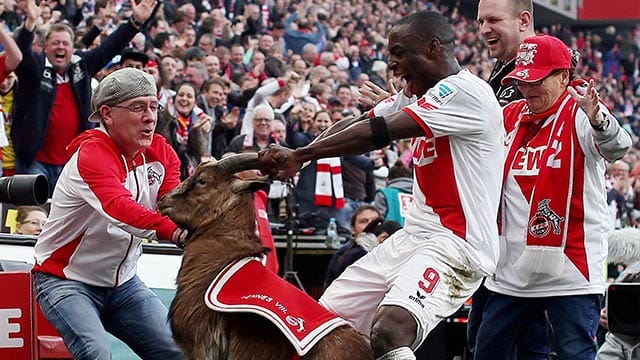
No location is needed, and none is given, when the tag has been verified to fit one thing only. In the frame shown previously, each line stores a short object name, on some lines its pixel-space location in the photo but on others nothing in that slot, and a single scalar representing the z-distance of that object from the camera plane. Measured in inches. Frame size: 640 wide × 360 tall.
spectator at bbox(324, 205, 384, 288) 415.8
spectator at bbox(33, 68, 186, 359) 230.7
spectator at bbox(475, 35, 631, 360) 242.4
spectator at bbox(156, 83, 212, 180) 470.7
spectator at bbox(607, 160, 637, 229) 698.8
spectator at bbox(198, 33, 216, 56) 669.9
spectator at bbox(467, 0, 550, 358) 262.2
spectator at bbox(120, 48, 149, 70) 448.1
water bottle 481.7
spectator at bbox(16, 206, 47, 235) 370.9
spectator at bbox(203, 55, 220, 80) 611.8
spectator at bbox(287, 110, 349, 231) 523.2
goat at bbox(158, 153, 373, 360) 207.3
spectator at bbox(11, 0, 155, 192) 411.2
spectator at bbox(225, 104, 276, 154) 508.4
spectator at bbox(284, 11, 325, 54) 856.3
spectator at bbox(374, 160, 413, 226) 495.2
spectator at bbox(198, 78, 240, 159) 543.5
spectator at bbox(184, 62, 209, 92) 582.1
